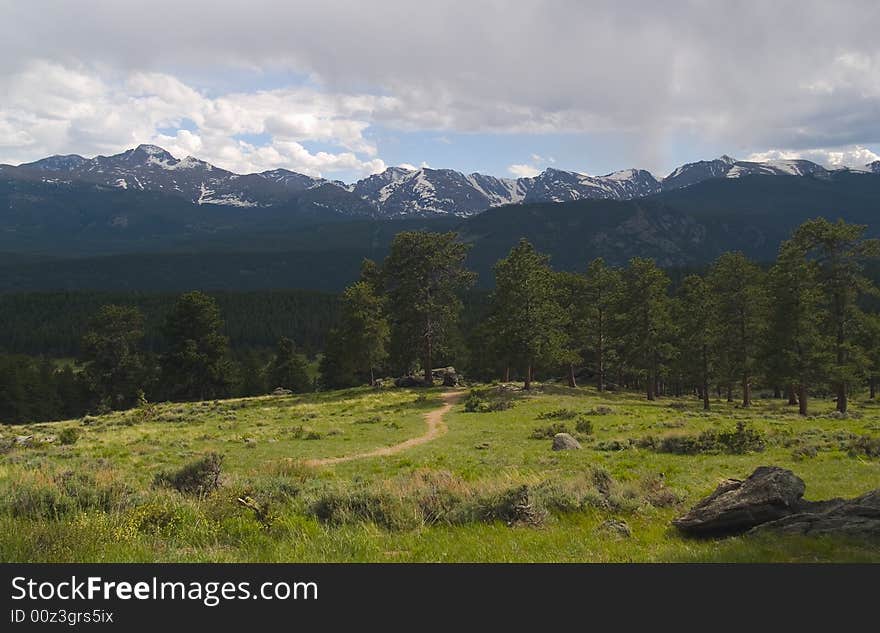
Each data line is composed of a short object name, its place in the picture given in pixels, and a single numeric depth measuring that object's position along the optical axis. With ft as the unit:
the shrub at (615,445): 81.61
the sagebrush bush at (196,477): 48.08
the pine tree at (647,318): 176.65
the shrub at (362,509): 38.60
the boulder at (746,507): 35.35
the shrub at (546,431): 98.86
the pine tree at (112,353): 221.87
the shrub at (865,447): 66.08
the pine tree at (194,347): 216.95
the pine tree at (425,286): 191.31
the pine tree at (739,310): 162.20
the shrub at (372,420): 127.55
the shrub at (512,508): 39.01
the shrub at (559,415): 123.32
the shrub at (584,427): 100.78
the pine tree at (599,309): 189.06
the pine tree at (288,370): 300.40
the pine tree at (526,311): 163.84
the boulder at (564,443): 81.62
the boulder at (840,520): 31.58
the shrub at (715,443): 74.23
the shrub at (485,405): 142.00
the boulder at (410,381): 200.13
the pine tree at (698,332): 167.02
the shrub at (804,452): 65.77
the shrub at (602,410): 132.04
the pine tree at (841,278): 133.08
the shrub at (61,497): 37.58
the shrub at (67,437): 103.86
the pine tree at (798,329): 135.44
